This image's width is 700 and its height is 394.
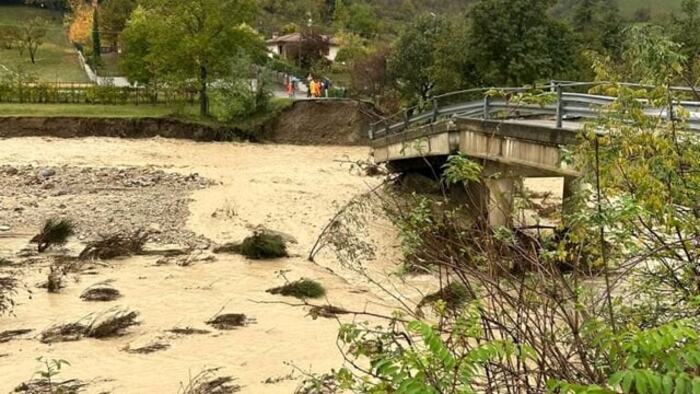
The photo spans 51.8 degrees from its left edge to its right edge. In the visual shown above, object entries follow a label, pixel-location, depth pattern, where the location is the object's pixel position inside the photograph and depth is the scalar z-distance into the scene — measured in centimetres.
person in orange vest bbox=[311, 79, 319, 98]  4819
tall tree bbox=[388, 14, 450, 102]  4631
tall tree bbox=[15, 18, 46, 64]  6488
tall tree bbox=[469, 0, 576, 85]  3997
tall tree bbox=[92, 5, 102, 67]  5814
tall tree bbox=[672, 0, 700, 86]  4384
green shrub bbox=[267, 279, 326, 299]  1356
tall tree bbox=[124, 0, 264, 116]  4112
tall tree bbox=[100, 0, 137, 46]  6575
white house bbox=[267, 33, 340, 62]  7516
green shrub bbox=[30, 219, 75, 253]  1698
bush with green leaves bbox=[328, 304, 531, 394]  378
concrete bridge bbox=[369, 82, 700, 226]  1400
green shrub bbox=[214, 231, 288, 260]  1672
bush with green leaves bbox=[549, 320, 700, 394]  296
